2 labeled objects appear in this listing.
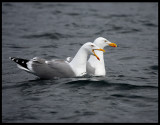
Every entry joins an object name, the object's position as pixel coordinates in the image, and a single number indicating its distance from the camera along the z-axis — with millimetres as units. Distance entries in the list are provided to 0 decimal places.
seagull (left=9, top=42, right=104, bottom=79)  17594
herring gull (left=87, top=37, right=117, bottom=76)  18703
